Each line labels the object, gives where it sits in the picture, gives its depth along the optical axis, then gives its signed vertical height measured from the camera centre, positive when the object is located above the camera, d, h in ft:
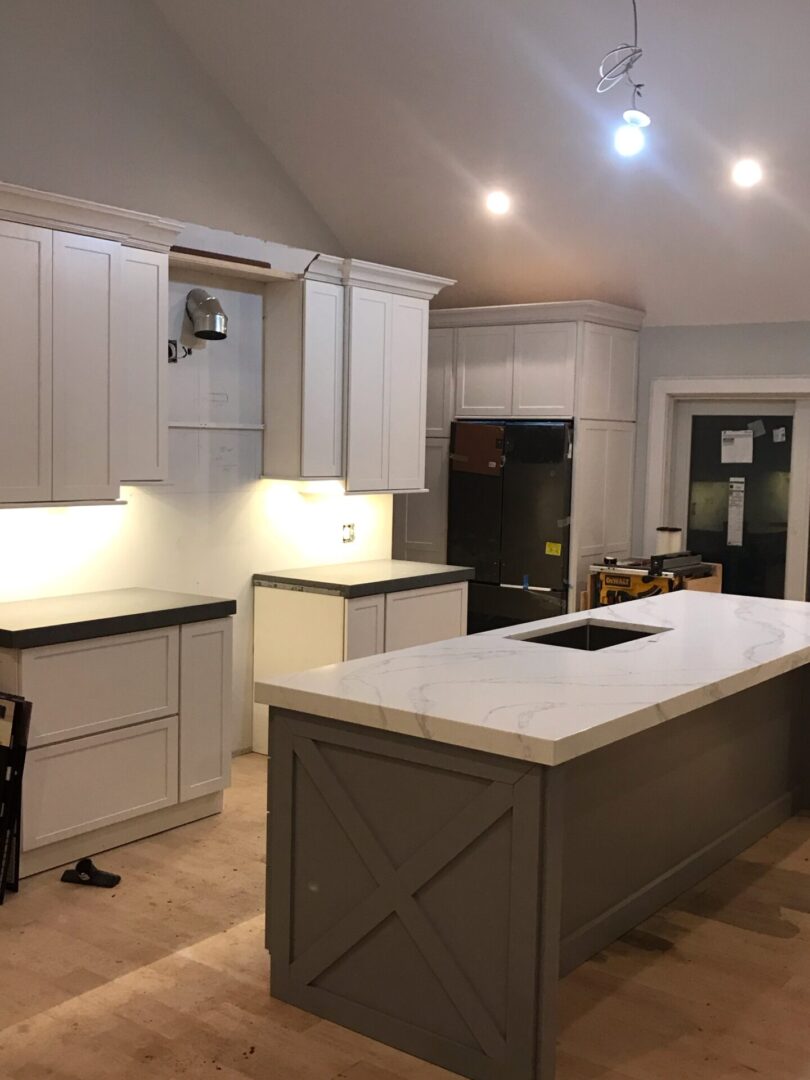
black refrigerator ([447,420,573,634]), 21.29 -0.63
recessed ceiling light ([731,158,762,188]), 16.71 +4.80
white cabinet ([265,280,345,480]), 17.08 +1.59
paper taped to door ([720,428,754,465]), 21.94 +0.82
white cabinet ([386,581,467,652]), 17.71 -2.20
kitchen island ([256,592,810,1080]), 8.11 -2.79
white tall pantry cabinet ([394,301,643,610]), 21.20 +1.79
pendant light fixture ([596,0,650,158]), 12.75 +4.13
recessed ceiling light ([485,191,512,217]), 19.39 +4.91
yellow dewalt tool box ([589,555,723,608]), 20.38 -1.70
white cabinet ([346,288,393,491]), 17.92 +1.50
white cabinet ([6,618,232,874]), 12.37 -3.06
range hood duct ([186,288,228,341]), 15.78 +2.27
